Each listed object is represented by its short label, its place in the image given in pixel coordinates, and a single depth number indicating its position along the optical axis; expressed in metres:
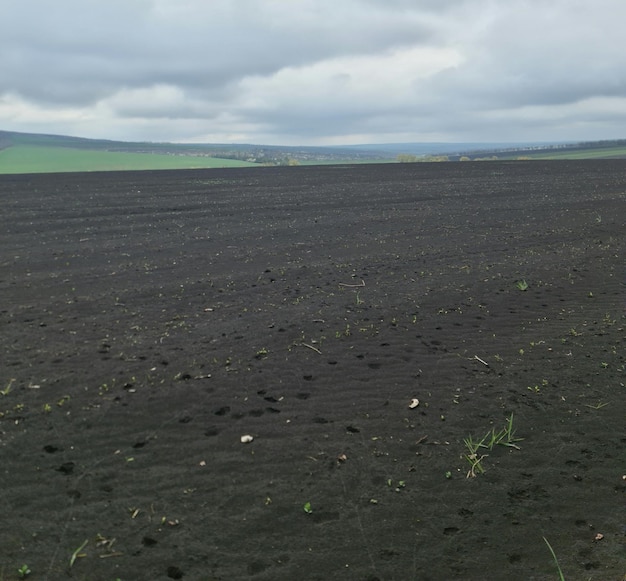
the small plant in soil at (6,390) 4.75
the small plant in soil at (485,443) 3.85
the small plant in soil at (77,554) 2.90
